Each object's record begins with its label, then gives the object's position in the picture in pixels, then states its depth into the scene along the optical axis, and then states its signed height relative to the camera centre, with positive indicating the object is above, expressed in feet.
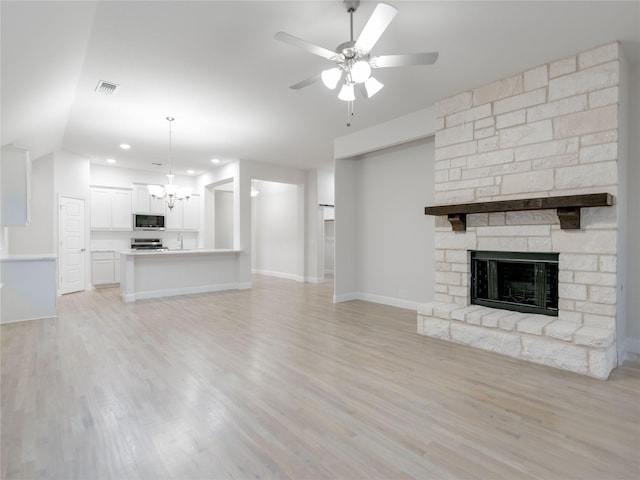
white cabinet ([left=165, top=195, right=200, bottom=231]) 30.01 +1.75
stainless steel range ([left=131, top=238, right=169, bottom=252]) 28.53 -0.76
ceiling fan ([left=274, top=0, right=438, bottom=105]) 7.63 +4.38
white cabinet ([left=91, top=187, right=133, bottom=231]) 26.66 +2.14
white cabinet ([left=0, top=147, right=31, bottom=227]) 15.81 +2.39
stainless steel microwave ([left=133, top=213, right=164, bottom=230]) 28.22 +1.18
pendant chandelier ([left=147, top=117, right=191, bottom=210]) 19.56 +2.57
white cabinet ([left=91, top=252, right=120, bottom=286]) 26.16 -2.60
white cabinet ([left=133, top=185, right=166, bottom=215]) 28.40 +2.82
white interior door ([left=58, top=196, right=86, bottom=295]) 23.13 -0.70
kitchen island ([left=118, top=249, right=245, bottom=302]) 20.92 -2.56
